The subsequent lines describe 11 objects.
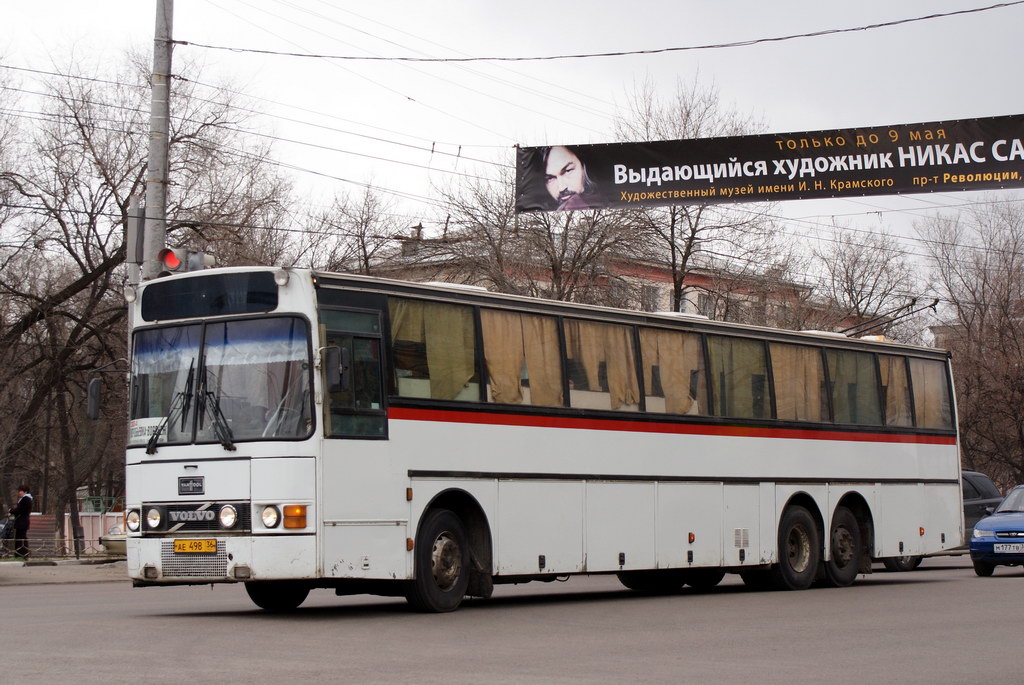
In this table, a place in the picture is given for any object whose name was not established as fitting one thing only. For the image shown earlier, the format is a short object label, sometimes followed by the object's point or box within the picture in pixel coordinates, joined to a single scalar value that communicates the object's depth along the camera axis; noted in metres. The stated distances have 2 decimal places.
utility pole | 21.64
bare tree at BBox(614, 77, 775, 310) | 42.94
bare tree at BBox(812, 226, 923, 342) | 67.25
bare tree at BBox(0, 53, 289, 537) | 38.75
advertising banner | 23.53
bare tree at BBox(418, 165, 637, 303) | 40.56
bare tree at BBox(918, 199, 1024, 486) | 54.91
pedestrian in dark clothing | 33.50
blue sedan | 24.05
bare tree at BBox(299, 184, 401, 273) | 46.84
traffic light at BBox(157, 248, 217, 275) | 16.97
